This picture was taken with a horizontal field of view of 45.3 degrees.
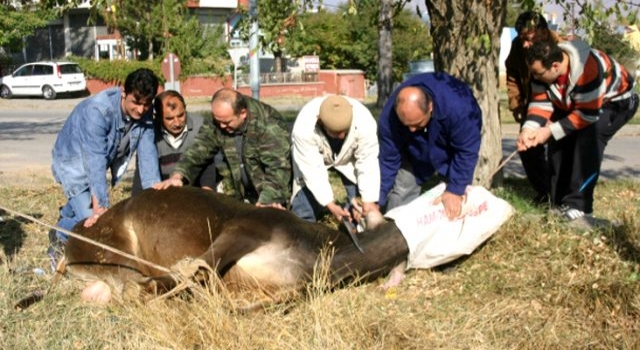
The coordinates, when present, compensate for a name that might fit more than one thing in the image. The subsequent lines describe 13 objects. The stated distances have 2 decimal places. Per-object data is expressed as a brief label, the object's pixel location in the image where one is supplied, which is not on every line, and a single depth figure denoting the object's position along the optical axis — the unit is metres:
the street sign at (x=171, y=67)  16.20
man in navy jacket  5.24
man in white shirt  5.32
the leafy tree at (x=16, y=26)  32.78
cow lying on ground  4.43
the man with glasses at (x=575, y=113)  5.83
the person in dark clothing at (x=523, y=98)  6.73
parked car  33.03
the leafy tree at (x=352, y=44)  35.69
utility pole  16.14
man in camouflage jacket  5.83
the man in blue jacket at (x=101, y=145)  5.42
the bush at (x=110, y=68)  35.19
